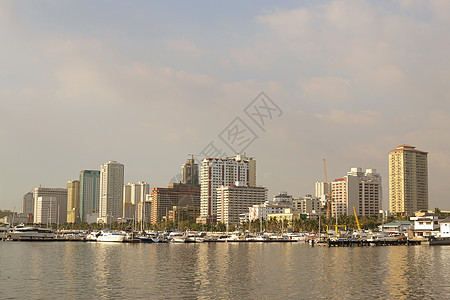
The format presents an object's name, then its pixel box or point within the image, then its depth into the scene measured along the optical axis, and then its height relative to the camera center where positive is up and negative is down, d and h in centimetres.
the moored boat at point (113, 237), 19075 -1479
